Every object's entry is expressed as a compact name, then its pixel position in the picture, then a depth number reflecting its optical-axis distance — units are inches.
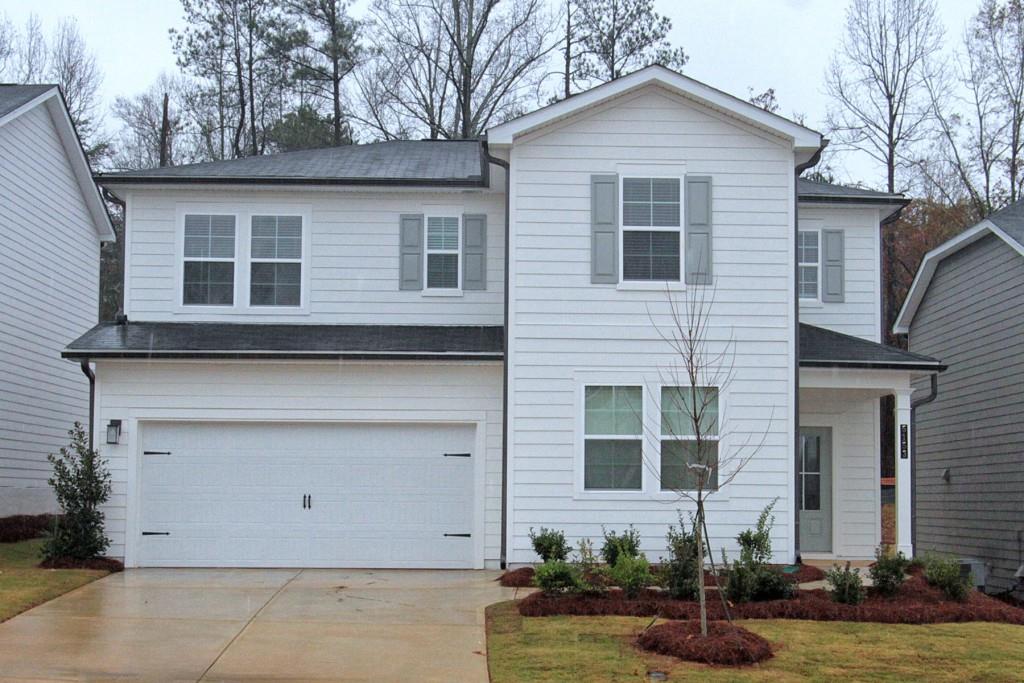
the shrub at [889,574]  526.9
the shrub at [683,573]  512.1
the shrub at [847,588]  509.4
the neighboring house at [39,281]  793.6
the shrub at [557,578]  504.1
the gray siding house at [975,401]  767.7
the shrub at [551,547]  583.5
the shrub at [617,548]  570.3
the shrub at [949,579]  528.1
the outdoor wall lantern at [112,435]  645.3
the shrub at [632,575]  512.1
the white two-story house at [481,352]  618.8
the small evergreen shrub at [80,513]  620.1
